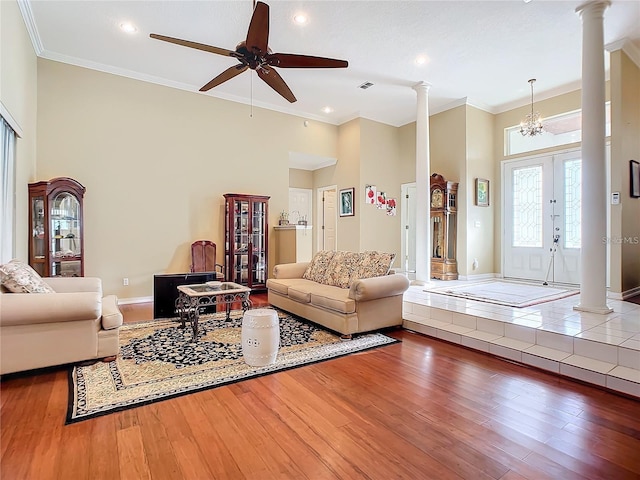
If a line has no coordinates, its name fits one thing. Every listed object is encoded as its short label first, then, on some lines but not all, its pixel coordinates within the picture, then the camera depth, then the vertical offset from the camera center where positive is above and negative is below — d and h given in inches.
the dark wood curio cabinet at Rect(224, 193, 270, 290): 236.2 +0.7
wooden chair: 227.0 -10.6
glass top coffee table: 134.3 -23.6
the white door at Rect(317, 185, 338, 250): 334.6 +23.4
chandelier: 217.0 +73.1
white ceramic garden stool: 109.6 -31.9
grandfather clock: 257.3 +9.9
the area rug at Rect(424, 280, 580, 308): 176.7 -31.7
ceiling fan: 108.9 +66.2
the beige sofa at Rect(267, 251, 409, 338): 140.4 -23.9
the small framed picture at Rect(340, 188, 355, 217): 290.5 +32.3
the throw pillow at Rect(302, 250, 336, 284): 181.5 -15.2
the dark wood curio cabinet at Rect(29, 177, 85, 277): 172.2 +7.1
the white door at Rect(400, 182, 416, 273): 307.1 +10.9
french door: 228.7 +14.7
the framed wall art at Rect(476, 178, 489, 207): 260.7 +35.9
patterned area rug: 90.1 -40.5
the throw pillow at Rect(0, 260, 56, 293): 102.0 -11.8
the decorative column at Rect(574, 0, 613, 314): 145.0 +32.8
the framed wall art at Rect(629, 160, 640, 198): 181.3 +32.6
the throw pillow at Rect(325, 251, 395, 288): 154.6 -12.8
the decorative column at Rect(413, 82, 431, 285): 233.3 +30.6
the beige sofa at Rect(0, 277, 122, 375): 97.5 -26.8
